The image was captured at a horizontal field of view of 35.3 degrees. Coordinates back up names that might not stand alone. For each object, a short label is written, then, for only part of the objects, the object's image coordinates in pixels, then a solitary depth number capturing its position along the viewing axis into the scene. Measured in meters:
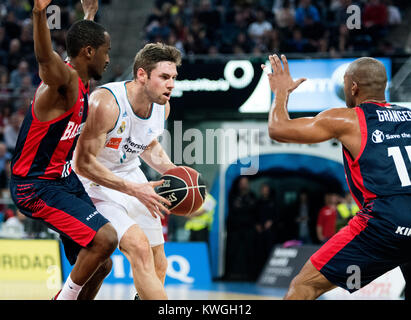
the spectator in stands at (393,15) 13.91
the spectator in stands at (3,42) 15.63
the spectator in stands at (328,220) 12.08
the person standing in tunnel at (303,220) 13.19
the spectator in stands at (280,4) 14.62
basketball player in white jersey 4.98
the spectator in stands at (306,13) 14.03
